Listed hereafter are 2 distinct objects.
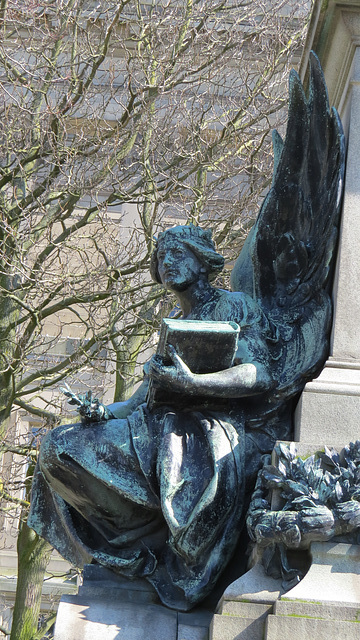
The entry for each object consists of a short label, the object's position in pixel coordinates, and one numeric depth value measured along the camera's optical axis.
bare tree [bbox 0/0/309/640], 20.58
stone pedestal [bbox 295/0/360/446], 8.86
